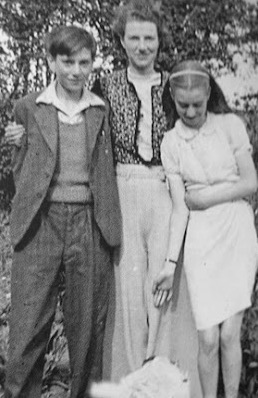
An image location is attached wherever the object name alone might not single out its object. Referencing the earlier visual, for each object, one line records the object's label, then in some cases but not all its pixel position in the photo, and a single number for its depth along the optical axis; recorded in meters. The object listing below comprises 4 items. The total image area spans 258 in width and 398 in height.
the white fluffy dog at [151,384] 2.21
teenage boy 2.20
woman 2.28
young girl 2.10
